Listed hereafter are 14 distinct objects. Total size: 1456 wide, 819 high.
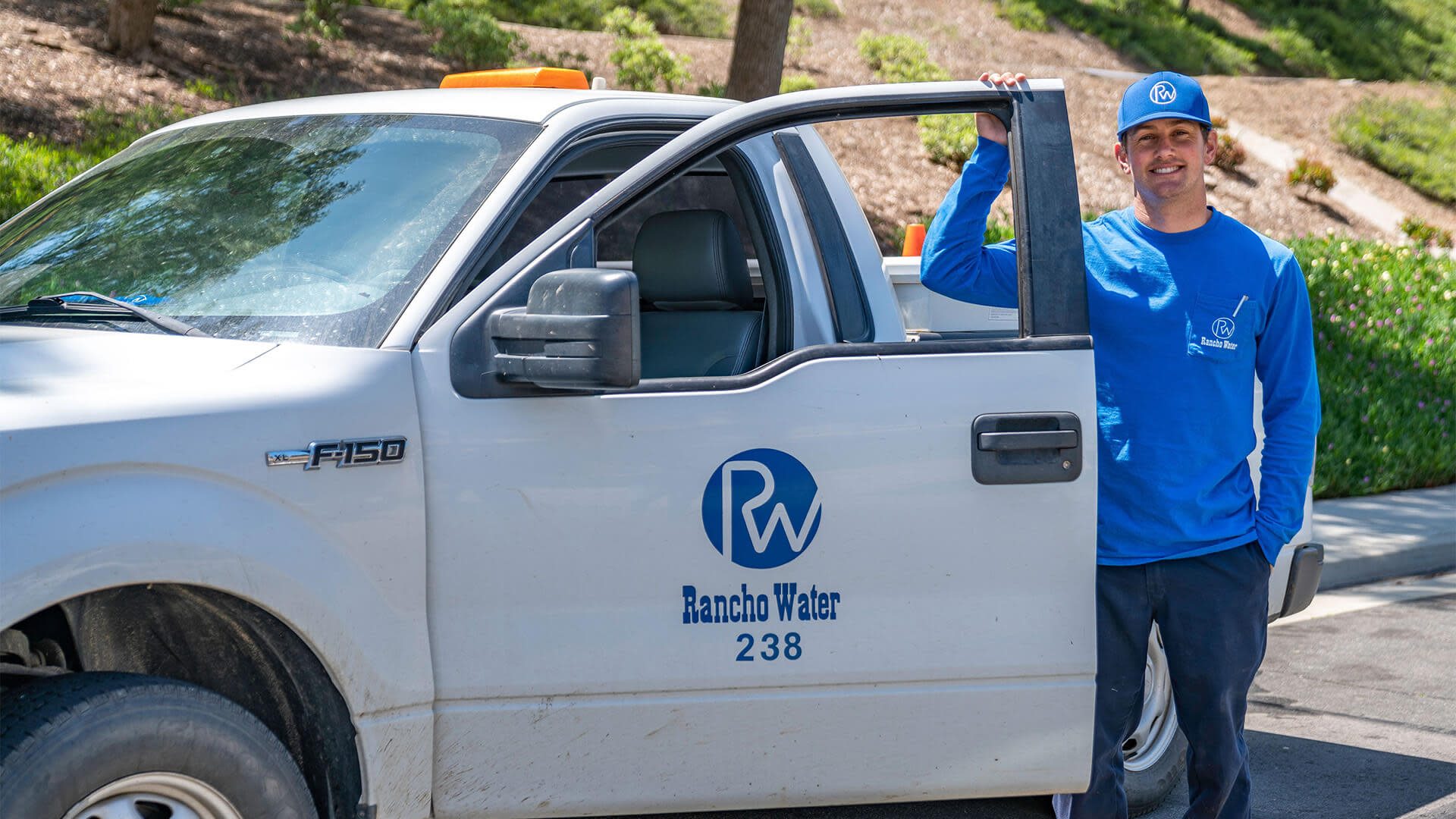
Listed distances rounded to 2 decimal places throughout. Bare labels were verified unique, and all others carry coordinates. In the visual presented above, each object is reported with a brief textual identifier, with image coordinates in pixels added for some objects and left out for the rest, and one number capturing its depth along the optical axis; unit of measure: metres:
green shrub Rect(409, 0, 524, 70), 15.51
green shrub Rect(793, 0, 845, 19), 24.05
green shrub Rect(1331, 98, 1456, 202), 22.23
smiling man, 3.14
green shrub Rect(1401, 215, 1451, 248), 18.30
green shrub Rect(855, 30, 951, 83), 19.75
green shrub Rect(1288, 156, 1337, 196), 19.88
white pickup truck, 2.52
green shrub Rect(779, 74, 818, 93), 17.50
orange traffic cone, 6.04
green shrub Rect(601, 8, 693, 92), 15.87
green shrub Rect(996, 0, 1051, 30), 27.41
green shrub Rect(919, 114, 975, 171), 16.45
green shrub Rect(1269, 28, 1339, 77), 31.02
